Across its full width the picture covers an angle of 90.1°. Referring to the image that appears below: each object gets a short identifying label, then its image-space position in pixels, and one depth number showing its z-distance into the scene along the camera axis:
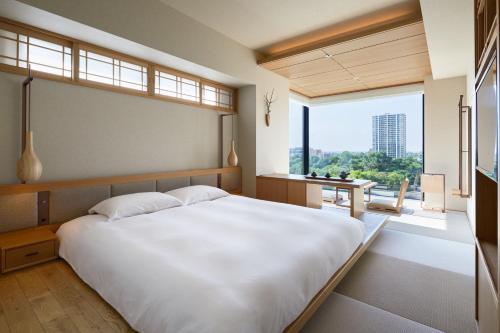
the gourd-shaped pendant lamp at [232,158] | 4.44
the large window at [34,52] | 2.38
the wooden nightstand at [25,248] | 2.05
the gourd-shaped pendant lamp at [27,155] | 2.29
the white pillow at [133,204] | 2.53
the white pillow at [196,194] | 3.24
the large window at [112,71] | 2.89
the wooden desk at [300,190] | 3.73
